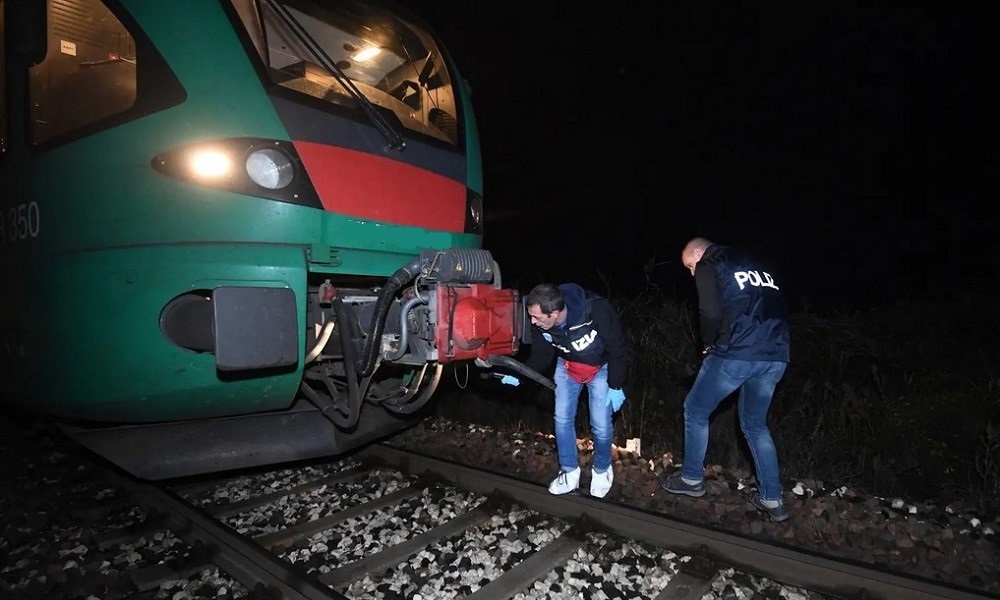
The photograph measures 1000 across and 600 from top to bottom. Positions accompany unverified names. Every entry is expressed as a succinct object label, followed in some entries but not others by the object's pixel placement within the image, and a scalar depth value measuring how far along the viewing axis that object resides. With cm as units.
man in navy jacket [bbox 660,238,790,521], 369
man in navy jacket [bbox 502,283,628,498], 391
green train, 292
